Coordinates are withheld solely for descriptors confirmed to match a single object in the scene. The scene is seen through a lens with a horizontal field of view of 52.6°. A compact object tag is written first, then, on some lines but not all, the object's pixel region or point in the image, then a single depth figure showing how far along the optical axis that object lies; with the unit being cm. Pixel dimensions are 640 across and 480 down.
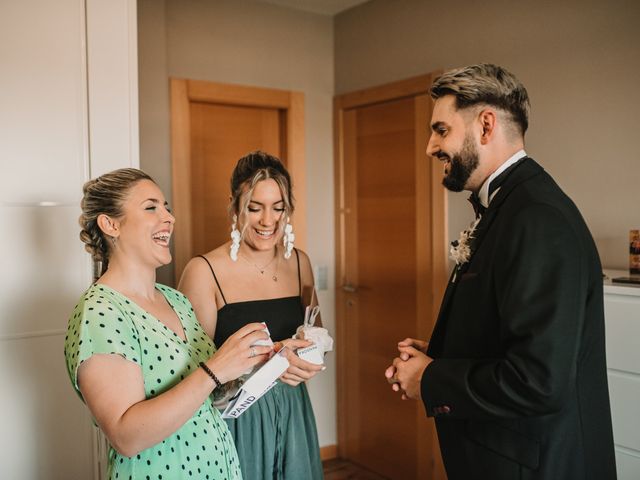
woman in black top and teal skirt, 221
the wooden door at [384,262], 355
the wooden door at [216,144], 353
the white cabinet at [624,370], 216
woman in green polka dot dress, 140
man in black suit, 138
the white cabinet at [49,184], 231
